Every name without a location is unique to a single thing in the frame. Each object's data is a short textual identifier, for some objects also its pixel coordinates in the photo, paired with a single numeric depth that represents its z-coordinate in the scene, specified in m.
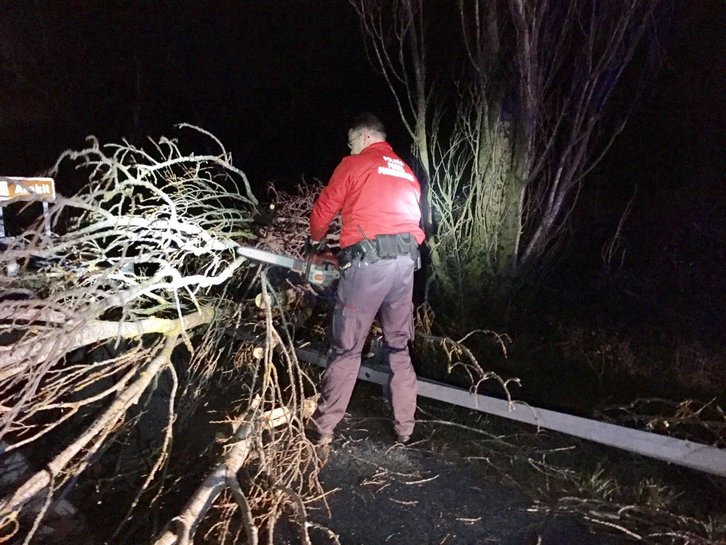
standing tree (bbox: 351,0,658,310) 4.39
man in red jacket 3.17
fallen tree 2.79
